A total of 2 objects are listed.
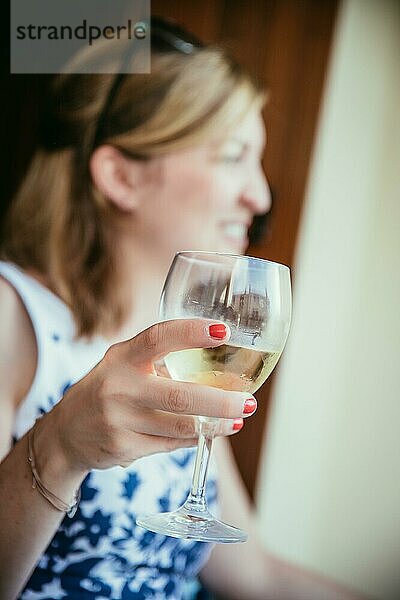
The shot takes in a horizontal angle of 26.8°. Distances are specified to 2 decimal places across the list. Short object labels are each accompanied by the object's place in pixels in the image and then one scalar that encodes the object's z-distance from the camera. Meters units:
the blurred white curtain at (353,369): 2.22
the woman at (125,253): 1.22
